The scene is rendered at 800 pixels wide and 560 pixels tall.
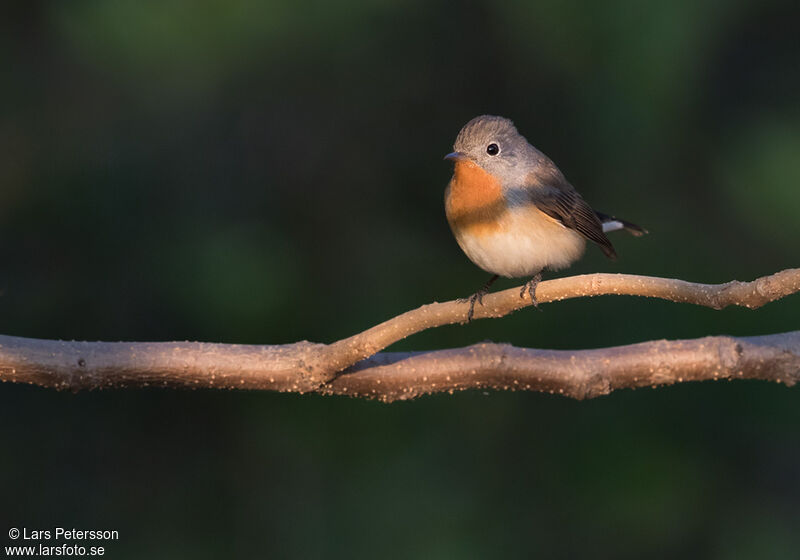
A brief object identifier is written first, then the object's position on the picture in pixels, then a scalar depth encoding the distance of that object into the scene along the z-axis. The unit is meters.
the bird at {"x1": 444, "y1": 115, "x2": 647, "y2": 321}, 6.40
